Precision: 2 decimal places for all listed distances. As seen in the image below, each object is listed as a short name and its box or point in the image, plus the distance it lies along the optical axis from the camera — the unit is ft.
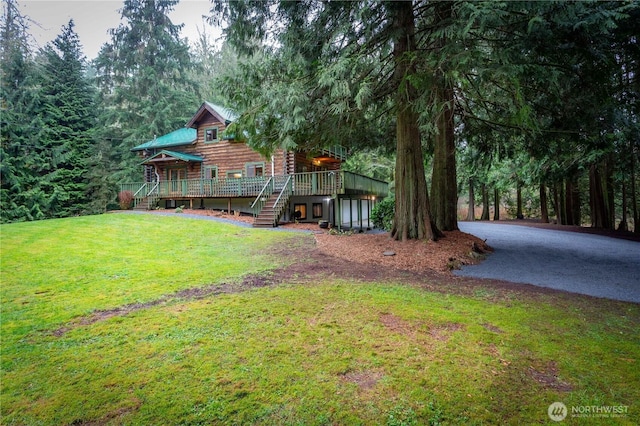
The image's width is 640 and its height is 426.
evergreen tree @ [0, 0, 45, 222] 64.39
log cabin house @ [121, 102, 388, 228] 53.52
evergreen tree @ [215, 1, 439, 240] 24.64
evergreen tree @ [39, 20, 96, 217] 70.54
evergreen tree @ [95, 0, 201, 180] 91.25
